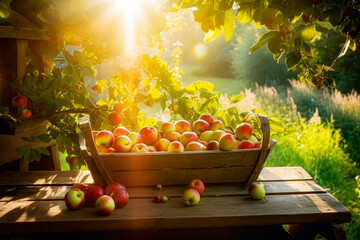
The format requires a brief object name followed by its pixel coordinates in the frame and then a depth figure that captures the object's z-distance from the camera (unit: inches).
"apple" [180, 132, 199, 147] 71.6
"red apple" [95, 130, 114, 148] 67.4
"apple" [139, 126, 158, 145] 73.4
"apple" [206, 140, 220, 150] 66.6
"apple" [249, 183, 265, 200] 61.5
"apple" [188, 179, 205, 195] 63.2
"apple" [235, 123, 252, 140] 72.1
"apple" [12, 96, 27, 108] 73.0
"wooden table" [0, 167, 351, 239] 54.4
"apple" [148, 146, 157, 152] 67.6
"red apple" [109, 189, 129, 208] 58.0
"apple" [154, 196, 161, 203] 60.6
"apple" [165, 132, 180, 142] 74.5
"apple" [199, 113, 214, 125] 83.4
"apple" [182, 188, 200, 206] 59.0
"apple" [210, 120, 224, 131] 80.9
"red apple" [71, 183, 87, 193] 64.4
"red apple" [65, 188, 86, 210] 57.7
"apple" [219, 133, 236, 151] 63.5
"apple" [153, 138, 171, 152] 72.1
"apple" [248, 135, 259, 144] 73.4
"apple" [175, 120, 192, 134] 78.9
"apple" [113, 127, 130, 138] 72.9
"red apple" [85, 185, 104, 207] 59.4
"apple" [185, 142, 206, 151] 67.5
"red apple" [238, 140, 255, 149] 67.6
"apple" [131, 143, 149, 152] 65.9
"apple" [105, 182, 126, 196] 59.4
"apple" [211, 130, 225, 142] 72.6
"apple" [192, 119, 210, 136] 79.4
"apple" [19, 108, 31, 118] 73.9
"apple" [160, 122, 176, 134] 77.3
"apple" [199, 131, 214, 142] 75.4
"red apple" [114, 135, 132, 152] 66.3
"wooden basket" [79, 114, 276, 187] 62.1
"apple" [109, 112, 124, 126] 77.0
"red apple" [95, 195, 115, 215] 55.5
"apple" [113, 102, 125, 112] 76.7
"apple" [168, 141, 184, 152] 65.2
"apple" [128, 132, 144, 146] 70.5
